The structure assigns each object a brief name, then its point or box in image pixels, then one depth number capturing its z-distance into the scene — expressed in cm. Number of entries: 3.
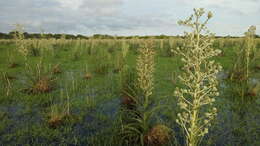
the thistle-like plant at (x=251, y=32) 716
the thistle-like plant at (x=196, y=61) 191
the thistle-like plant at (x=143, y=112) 341
